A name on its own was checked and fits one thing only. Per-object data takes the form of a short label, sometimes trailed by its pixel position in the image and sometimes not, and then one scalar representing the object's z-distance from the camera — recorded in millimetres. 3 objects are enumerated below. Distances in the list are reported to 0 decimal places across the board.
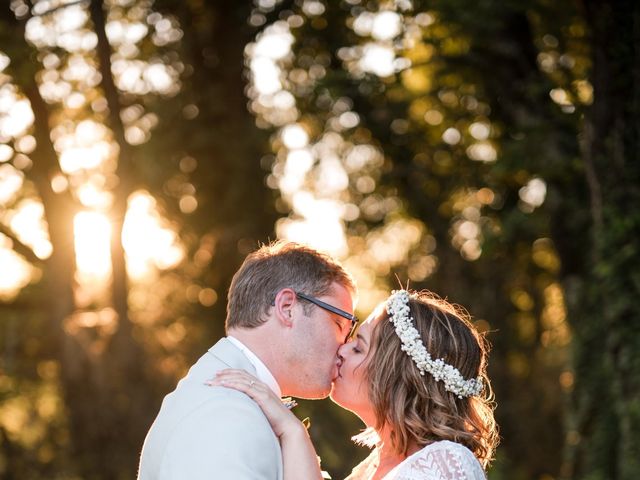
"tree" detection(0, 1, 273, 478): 10555
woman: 3918
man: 2846
